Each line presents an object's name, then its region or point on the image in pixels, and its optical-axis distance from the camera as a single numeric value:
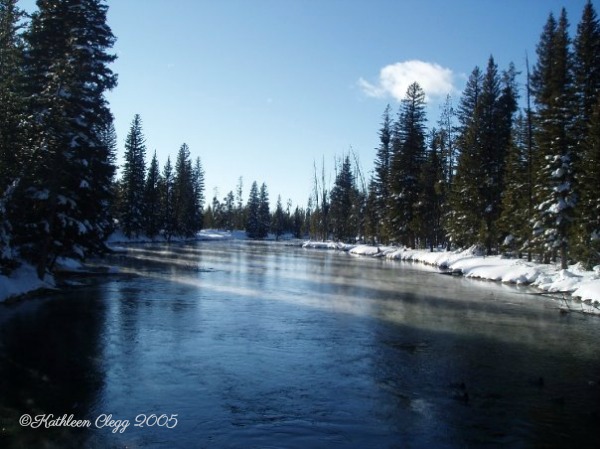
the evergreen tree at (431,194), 56.53
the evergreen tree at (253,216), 133.50
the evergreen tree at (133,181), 73.25
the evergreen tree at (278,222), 150.75
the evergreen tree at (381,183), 72.75
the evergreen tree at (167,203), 87.69
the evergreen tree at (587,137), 26.27
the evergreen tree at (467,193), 44.31
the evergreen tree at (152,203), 78.69
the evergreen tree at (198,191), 101.79
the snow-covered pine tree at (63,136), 21.06
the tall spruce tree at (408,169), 59.41
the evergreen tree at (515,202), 36.56
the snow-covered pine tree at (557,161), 30.31
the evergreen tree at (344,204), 99.50
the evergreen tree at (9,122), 18.02
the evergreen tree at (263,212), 135.62
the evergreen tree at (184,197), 94.38
